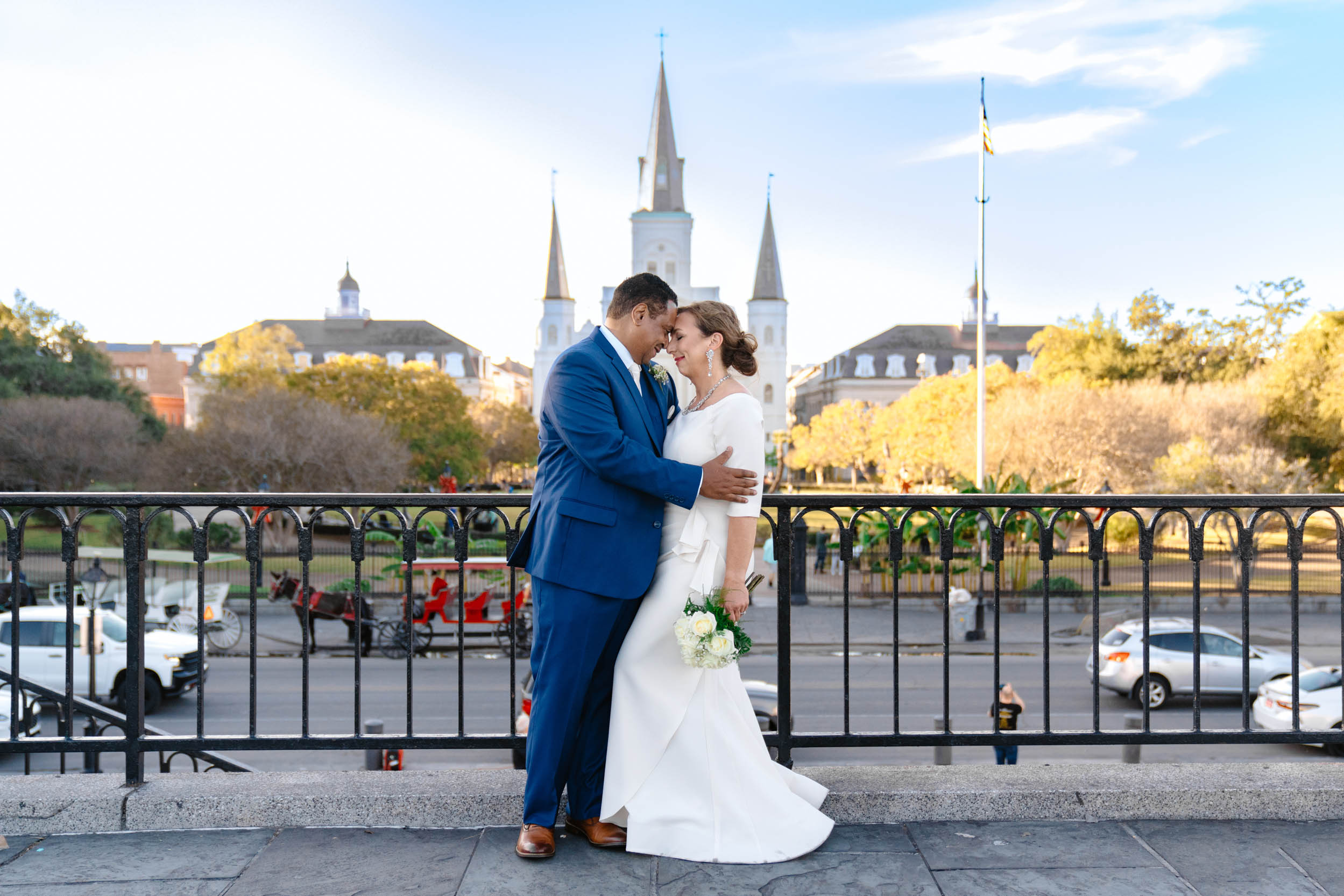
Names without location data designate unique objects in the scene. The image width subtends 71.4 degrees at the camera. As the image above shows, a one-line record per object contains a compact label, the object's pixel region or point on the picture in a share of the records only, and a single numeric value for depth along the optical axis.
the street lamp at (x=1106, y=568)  25.43
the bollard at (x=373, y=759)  10.82
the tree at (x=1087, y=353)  47.22
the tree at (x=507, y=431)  70.38
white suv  14.27
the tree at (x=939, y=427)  41.69
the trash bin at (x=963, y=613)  22.45
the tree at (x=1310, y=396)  38.06
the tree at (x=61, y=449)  36.34
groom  3.08
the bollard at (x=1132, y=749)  8.43
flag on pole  26.31
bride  3.14
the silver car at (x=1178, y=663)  15.59
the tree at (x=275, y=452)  33.09
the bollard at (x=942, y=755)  10.62
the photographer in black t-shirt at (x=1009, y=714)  10.09
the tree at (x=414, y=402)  46.44
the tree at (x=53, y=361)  43.12
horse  19.23
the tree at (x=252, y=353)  54.84
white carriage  18.58
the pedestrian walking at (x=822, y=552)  29.56
